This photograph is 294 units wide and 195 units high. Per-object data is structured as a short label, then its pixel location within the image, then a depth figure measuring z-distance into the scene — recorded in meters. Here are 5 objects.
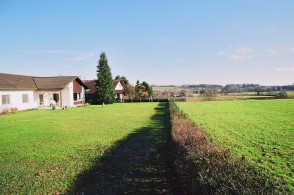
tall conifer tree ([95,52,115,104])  51.06
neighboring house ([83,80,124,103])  60.18
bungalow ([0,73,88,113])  32.00
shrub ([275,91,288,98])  65.79
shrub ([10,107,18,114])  31.04
